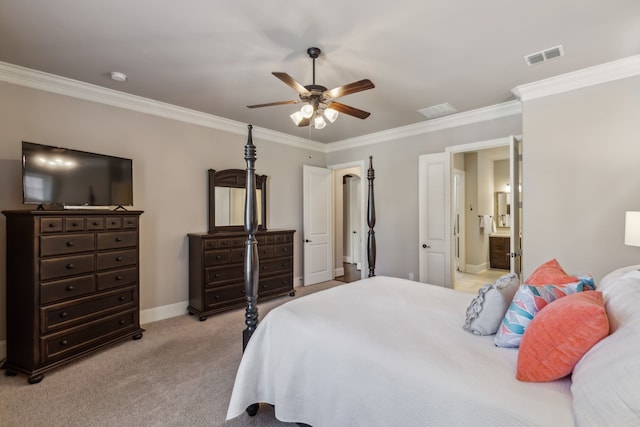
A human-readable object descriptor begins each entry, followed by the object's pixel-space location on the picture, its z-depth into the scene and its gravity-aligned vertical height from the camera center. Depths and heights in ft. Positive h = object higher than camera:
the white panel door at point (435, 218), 14.08 -0.17
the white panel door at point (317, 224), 17.66 -0.52
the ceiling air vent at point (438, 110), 12.57 +4.44
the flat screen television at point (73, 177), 8.48 +1.19
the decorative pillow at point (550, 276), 5.73 -1.22
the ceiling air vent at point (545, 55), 8.38 +4.47
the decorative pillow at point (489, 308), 5.40 -1.70
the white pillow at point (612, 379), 2.99 -1.75
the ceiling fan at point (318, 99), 7.59 +3.12
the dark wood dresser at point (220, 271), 12.47 -2.39
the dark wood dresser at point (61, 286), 8.03 -1.98
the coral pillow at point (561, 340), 3.82 -1.62
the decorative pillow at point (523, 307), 4.89 -1.52
